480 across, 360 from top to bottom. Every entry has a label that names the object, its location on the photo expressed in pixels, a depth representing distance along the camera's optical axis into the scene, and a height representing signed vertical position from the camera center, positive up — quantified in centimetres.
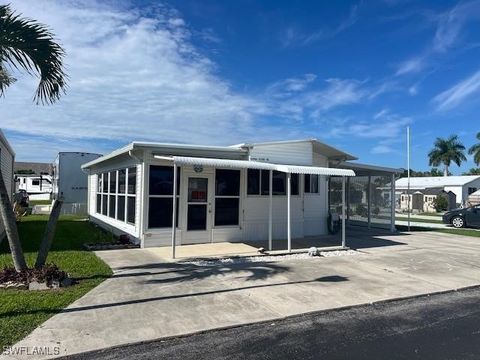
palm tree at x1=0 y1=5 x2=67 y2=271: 695 +258
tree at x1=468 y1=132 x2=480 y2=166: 5494 +761
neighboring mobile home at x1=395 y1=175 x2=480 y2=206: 4153 +237
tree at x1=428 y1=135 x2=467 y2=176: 5847 +772
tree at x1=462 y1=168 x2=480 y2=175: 7314 +665
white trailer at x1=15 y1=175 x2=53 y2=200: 5681 +280
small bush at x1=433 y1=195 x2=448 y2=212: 3725 +37
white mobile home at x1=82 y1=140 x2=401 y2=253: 1175 +46
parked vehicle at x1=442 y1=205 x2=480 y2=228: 2160 -46
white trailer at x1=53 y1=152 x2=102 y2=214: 2405 +143
